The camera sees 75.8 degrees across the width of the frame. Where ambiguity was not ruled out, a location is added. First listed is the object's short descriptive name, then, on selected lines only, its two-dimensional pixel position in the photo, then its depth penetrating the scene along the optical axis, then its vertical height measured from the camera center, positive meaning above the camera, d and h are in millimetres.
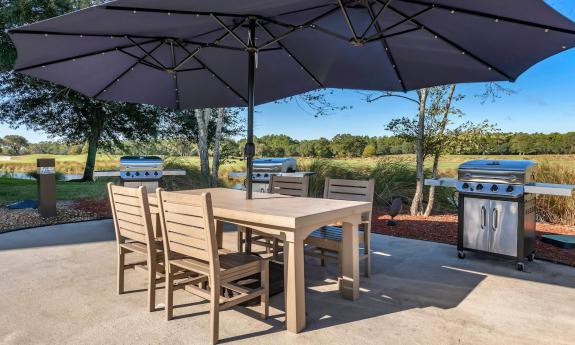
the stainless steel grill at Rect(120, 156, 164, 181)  5473 -120
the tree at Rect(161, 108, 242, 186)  8898 +838
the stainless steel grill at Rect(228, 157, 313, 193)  5879 -188
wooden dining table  2244 -413
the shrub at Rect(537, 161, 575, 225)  5395 -665
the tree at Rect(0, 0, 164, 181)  9344 +1449
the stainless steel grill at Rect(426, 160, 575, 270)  3490 -494
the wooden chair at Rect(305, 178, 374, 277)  3092 -675
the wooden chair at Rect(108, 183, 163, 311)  2486 -494
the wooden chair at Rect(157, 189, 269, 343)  2111 -622
